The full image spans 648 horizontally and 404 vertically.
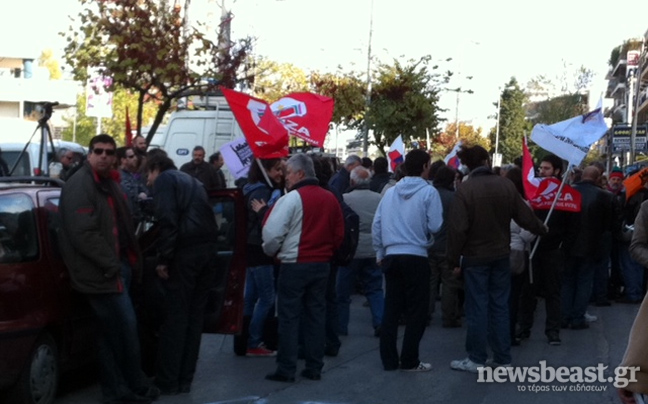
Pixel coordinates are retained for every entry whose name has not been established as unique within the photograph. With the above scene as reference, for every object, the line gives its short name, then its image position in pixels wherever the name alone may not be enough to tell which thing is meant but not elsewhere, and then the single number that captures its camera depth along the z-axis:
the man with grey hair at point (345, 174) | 15.21
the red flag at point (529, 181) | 11.66
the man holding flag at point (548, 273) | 11.73
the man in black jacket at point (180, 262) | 8.38
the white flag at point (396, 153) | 20.69
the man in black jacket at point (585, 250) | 12.95
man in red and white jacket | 9.09
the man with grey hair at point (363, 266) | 11.67
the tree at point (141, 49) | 18.45
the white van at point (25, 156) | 18.50
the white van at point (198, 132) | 22.44
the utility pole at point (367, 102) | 37.78
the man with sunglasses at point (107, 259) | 7.75
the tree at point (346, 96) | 38.34
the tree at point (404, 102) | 36.84
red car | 7.31
